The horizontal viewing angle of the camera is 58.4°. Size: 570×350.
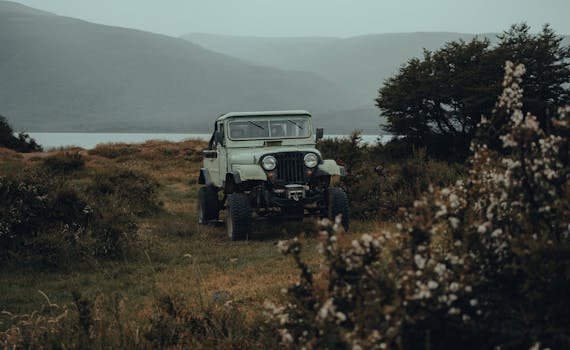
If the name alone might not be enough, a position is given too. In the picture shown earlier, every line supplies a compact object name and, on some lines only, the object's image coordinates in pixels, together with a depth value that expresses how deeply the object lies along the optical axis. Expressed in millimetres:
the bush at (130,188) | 12698
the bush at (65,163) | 19938
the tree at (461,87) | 17047
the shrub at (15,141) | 30844
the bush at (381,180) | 10516
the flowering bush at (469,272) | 2471
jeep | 8938
